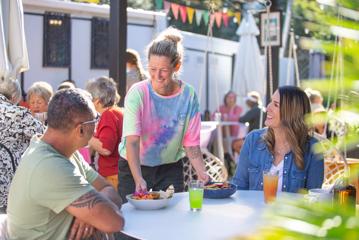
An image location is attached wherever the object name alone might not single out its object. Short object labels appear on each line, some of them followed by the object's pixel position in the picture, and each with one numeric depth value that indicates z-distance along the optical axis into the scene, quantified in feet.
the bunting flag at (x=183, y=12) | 33.35
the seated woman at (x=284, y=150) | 9.28
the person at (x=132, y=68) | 14.44
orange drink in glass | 8.10
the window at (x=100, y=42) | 26.37
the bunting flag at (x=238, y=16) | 39.27
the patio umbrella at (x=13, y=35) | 13.01
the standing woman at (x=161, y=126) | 9.32
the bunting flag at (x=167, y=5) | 32.08
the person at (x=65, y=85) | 15.91
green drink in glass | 7.72
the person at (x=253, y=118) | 26.99
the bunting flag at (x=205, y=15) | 36.49
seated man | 5.99
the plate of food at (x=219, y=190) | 8.53
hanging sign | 17.94
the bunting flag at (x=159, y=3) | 31.86
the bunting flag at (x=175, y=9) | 32.73
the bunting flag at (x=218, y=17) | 36.40
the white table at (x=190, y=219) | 6.54
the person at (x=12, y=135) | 10.18
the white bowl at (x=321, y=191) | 7.38
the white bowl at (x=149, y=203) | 7.62
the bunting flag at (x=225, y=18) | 37.83
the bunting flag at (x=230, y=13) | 39.06
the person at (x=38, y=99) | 14.79
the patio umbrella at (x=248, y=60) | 33.60
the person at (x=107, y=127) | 12.70
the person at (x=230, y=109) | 32.14
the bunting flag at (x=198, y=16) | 35.06
